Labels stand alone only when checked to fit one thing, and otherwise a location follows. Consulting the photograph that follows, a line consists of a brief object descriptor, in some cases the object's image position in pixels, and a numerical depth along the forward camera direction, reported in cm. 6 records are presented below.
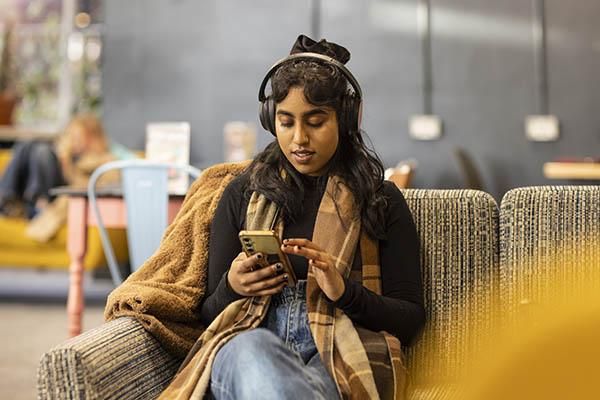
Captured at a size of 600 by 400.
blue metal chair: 308
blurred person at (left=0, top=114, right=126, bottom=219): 523
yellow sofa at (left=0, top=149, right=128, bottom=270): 542
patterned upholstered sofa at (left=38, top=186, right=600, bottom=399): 167
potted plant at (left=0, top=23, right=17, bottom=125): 734
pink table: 321
